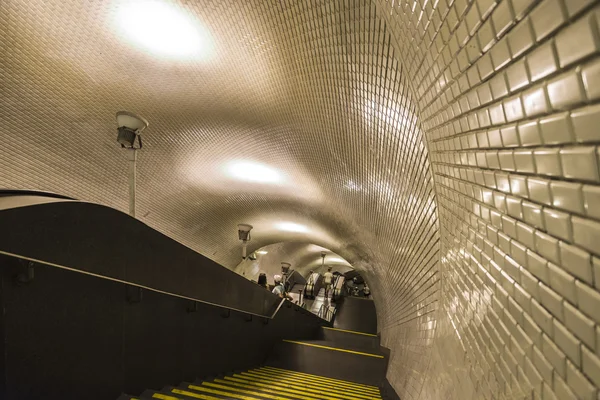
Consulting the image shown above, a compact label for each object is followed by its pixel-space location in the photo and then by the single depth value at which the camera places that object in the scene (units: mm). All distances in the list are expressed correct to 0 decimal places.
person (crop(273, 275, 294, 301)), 10734
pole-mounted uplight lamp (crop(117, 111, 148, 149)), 3781
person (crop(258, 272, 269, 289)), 11254
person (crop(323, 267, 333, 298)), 17356
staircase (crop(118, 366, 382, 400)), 3070
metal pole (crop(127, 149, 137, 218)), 3791
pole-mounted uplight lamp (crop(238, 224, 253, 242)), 9074
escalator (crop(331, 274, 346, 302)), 16891
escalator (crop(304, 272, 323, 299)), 16984
